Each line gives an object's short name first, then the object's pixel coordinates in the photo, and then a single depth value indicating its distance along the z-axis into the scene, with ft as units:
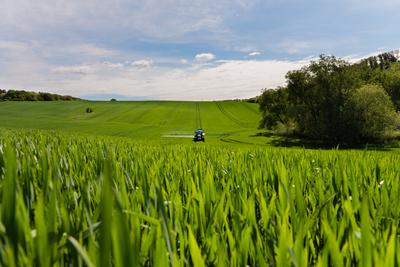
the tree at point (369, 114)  183.83
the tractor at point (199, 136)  204.89
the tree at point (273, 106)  248.11
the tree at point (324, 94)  189.88
